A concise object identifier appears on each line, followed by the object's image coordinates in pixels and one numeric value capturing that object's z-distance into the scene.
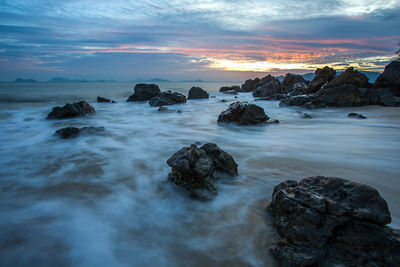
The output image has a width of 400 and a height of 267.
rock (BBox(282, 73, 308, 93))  33.81
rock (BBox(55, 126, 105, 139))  7.21
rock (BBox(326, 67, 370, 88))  15.31
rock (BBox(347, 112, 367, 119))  10.38
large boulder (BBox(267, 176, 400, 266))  1.94
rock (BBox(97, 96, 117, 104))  22.73
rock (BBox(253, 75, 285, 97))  26.59
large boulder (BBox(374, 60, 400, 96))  15.22
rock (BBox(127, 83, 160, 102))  23.66
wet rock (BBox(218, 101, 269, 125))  9.38
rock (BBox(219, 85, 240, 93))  43.76
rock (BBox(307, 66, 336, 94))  19.34
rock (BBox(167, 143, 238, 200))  3.39
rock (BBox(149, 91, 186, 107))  18.89
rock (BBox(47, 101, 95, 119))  11.60
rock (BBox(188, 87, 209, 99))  26.66
